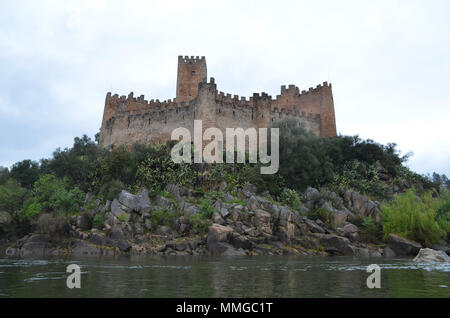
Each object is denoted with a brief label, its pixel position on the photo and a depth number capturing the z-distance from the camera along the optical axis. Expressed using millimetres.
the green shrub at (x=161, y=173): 43531
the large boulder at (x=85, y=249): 33341
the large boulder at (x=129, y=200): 38469
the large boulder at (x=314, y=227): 37906
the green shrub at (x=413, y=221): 36469
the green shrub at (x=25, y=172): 56284
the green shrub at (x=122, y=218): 36750
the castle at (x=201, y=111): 52688
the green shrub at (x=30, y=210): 40500
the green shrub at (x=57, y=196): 40688
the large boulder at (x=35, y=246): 35188
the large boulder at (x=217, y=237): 32750
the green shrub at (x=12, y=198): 42688
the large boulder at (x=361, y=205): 41219
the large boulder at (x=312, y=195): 42738
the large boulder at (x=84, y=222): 37594
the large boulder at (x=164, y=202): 39612
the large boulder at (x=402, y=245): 34469
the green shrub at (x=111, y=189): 40662
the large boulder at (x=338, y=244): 34562
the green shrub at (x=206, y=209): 37344
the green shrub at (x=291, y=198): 41312
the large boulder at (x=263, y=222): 36156
